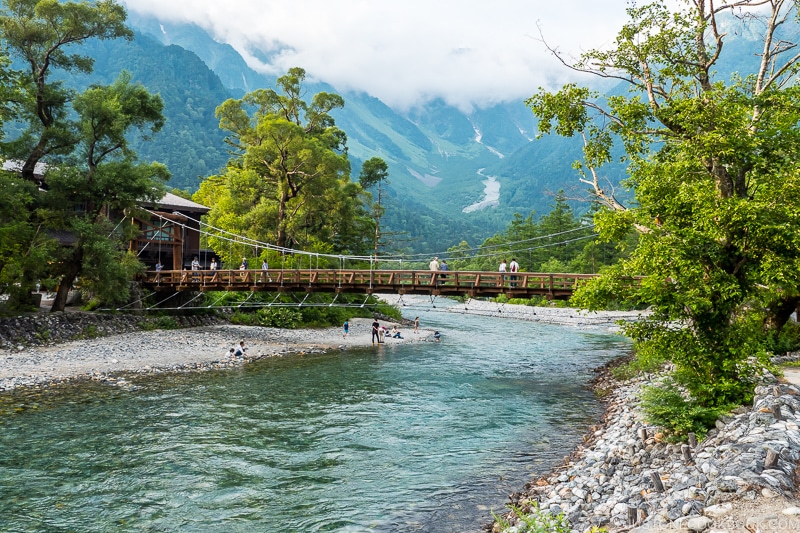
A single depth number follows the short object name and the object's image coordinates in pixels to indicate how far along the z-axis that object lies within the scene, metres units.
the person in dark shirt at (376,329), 30.09
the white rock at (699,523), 5.80
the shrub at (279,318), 34.66
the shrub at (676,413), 9.80
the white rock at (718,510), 6.05
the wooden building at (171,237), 34.41
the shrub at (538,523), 5.91
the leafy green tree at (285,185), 37.69
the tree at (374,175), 57.47
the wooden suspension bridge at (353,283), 22.84
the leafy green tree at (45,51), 24.25
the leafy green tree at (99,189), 24.64
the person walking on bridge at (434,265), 26.80
